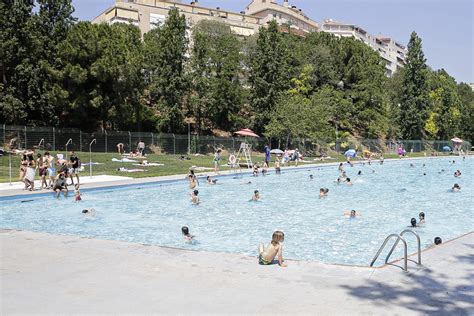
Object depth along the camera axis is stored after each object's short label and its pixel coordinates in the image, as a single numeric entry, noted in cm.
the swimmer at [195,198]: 1900
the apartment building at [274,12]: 9588
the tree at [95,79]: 3759
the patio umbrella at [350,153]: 4883
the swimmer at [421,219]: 1498
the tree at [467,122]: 9031
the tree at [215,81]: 4788
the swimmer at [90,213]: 1539
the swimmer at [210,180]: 2496
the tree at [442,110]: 7781
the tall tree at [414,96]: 7431
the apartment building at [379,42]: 11062
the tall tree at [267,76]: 5200
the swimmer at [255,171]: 3056
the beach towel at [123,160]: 3249
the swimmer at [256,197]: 2016
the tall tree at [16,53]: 3706
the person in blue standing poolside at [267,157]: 3738
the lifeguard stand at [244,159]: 3451
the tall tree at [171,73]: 4541
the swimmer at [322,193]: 2174
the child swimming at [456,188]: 2458
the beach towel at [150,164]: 3152
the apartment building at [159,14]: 7262
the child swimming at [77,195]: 1802
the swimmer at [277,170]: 3275
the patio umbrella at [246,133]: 3694
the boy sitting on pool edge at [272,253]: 825
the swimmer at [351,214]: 1645
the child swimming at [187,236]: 1145
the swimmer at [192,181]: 2222
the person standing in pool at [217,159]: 2924
